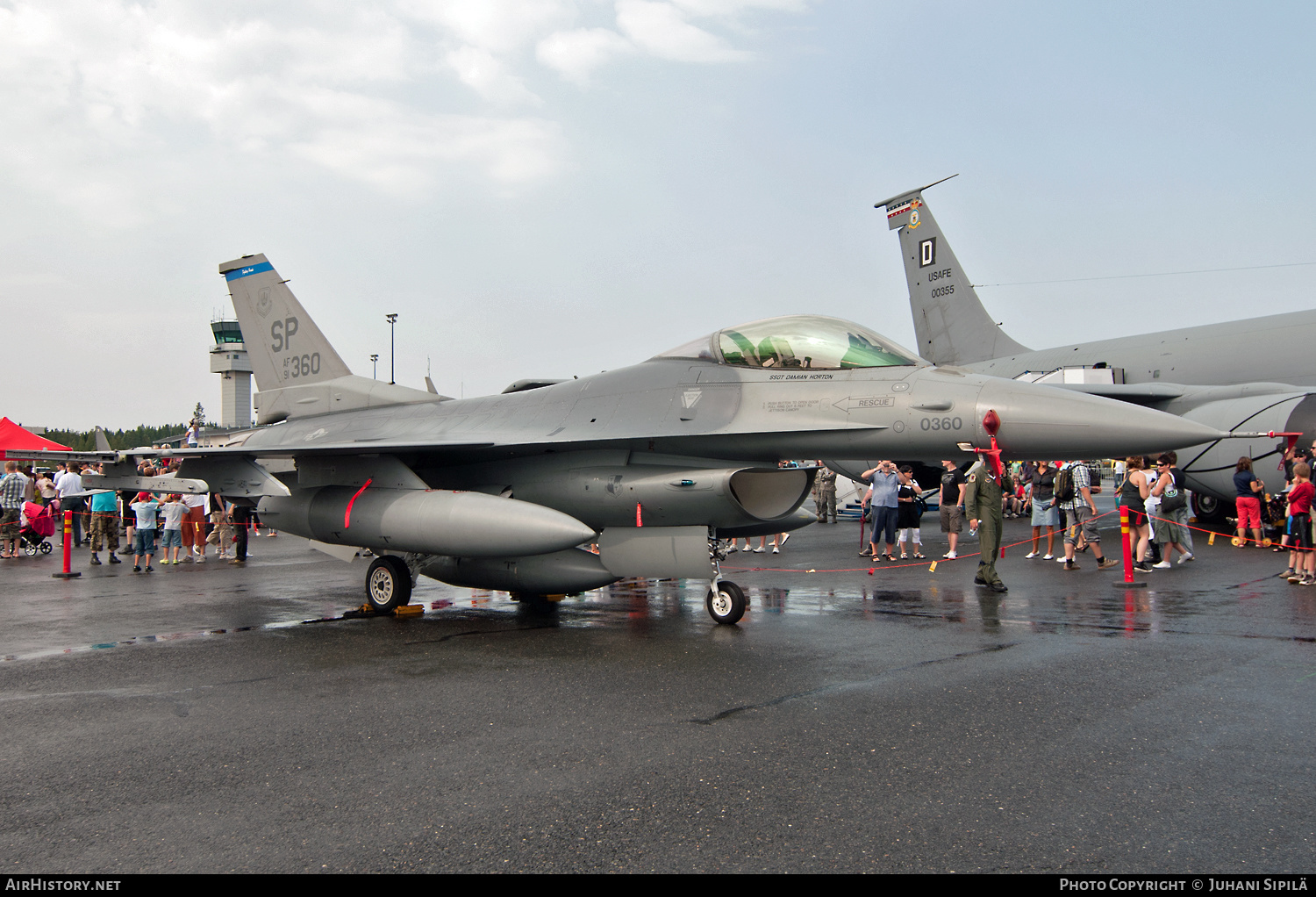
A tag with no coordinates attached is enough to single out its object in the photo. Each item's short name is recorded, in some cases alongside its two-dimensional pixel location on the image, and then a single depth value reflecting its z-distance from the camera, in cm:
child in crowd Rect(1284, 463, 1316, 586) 979
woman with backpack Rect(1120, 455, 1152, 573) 1166
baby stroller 1752
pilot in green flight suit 999
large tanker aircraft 1452
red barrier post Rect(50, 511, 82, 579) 1319
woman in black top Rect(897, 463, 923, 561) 1387
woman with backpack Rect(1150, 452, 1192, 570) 1141
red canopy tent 1586
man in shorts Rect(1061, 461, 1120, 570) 1200
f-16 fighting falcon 703
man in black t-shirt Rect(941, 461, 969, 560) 1398
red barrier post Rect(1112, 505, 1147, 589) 1007
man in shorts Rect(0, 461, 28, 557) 1712
